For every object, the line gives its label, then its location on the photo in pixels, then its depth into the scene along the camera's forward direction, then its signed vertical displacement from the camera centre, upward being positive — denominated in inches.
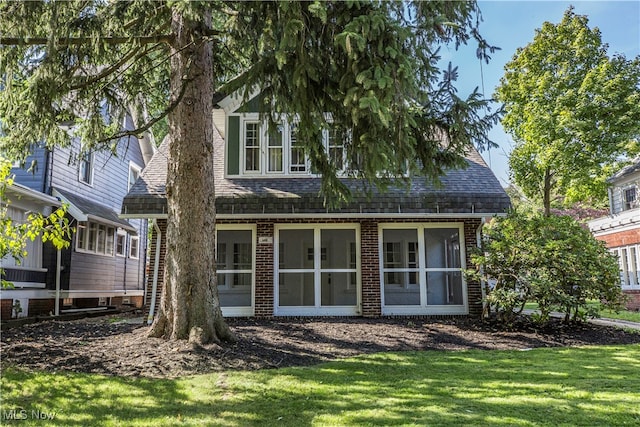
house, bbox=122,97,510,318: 412.5 +29.9
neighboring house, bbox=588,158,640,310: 693.3 +65.1
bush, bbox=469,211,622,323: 334.3 -1.7
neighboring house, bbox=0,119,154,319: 484.7 +36.9
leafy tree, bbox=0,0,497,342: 190.5 +94.2
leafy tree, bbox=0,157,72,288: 220.4 +19.4
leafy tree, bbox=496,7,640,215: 685.3 +243.3
